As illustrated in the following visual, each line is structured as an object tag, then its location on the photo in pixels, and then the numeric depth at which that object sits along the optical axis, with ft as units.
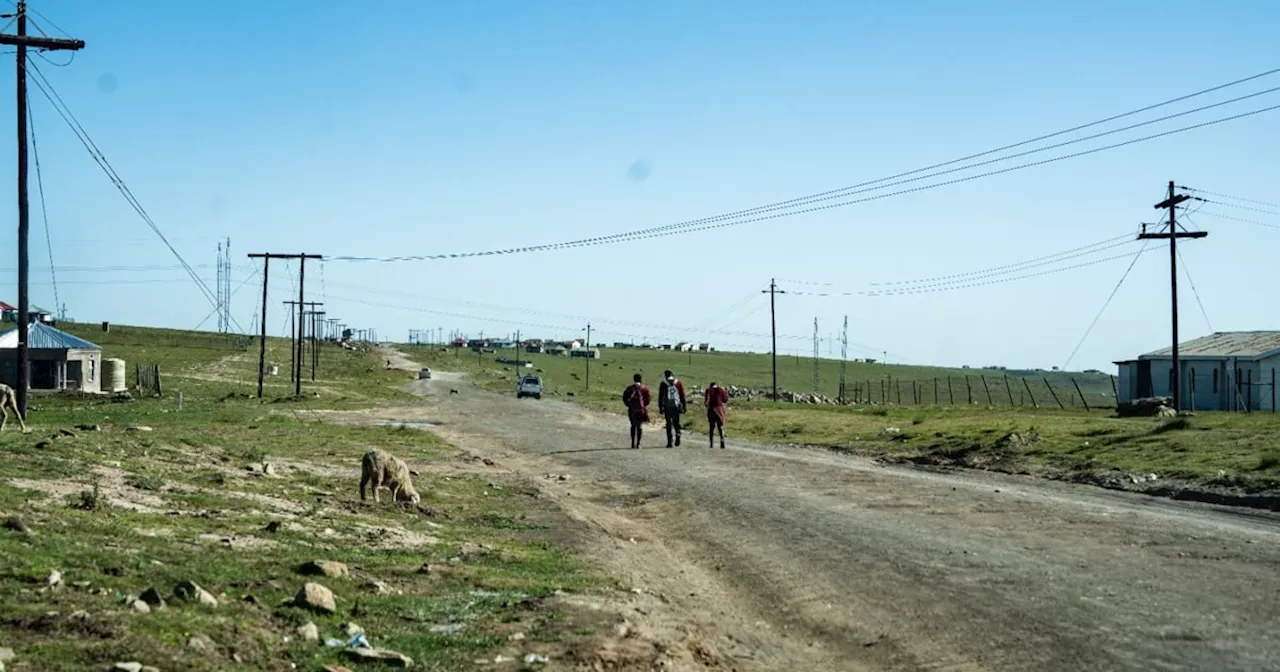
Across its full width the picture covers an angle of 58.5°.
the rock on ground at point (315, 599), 29.25
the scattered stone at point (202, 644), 24.10
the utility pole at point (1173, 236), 146.92
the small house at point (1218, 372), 179.93
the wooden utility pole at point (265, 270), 198.78
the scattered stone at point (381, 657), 25.29
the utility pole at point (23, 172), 86.63
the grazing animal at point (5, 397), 75.20
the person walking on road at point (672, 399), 99.30
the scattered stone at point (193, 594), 27.68
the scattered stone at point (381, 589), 32.94
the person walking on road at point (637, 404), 101.24
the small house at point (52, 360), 204.23
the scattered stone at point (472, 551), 41.82
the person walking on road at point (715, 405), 101.76
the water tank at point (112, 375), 215.92
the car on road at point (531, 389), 260.83
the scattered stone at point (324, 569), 33.71
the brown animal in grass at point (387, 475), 55.62
